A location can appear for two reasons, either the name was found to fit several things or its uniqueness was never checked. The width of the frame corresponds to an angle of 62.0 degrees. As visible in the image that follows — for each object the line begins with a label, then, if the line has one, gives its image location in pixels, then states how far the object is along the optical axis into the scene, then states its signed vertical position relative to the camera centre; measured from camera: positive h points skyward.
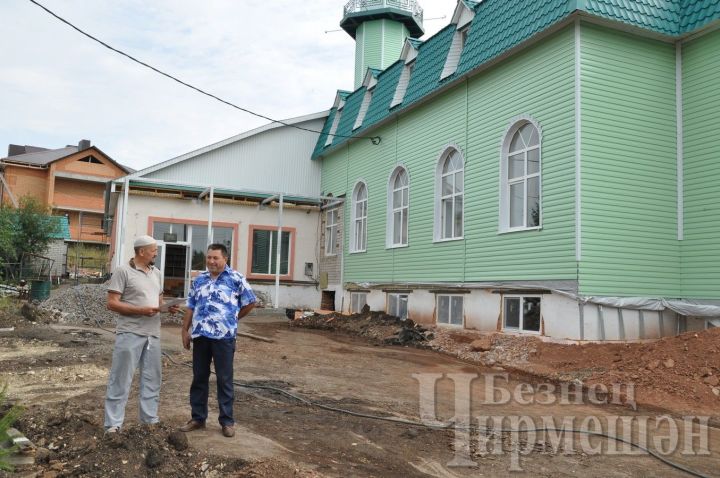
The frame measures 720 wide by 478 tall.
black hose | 4.96 -1.34
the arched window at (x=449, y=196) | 14.73 +2.34
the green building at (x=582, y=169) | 10.88 +2.49
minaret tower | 26.67 +11.83
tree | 30.03 +2.43
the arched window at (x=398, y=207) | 17.52 +2.38
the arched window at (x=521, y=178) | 12.23 +2.38
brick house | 44.91 +7.18
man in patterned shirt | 5.05 -0.41
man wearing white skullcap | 4.73 -0.45
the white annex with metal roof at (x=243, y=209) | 21.23 +2.66
